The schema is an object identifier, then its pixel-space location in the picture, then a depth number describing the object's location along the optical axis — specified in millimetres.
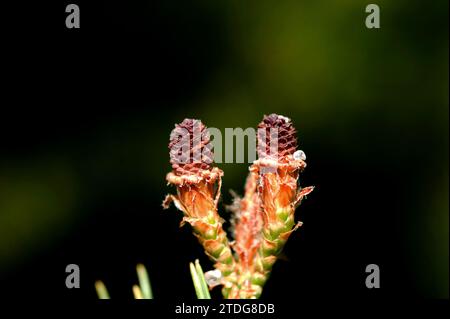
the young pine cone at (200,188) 138
